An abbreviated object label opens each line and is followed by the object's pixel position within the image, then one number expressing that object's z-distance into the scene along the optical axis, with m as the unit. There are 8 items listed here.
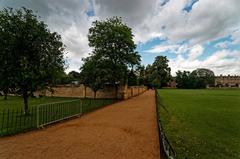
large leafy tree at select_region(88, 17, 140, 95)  13.56
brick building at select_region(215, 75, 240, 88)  80.39
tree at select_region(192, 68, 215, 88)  52.76
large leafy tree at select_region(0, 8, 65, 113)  5.55
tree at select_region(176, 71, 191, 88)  50.48
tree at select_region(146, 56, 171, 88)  44.66
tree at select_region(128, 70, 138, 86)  15.28
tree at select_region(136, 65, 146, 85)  43.69
